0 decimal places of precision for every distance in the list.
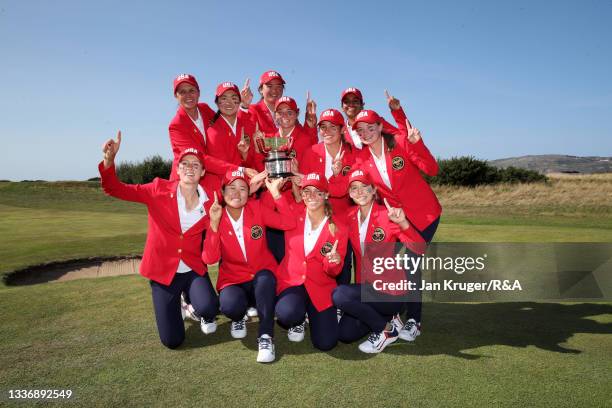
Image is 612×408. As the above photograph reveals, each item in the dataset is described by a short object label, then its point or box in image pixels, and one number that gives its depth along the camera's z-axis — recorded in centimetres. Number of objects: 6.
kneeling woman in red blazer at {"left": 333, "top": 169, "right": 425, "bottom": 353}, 460
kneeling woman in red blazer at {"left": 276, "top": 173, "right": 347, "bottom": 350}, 465
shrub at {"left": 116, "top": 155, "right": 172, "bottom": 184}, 5162
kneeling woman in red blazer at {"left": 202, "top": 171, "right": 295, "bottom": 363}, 480
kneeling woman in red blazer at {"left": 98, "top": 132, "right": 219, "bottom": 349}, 490
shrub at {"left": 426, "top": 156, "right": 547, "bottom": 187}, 3903
